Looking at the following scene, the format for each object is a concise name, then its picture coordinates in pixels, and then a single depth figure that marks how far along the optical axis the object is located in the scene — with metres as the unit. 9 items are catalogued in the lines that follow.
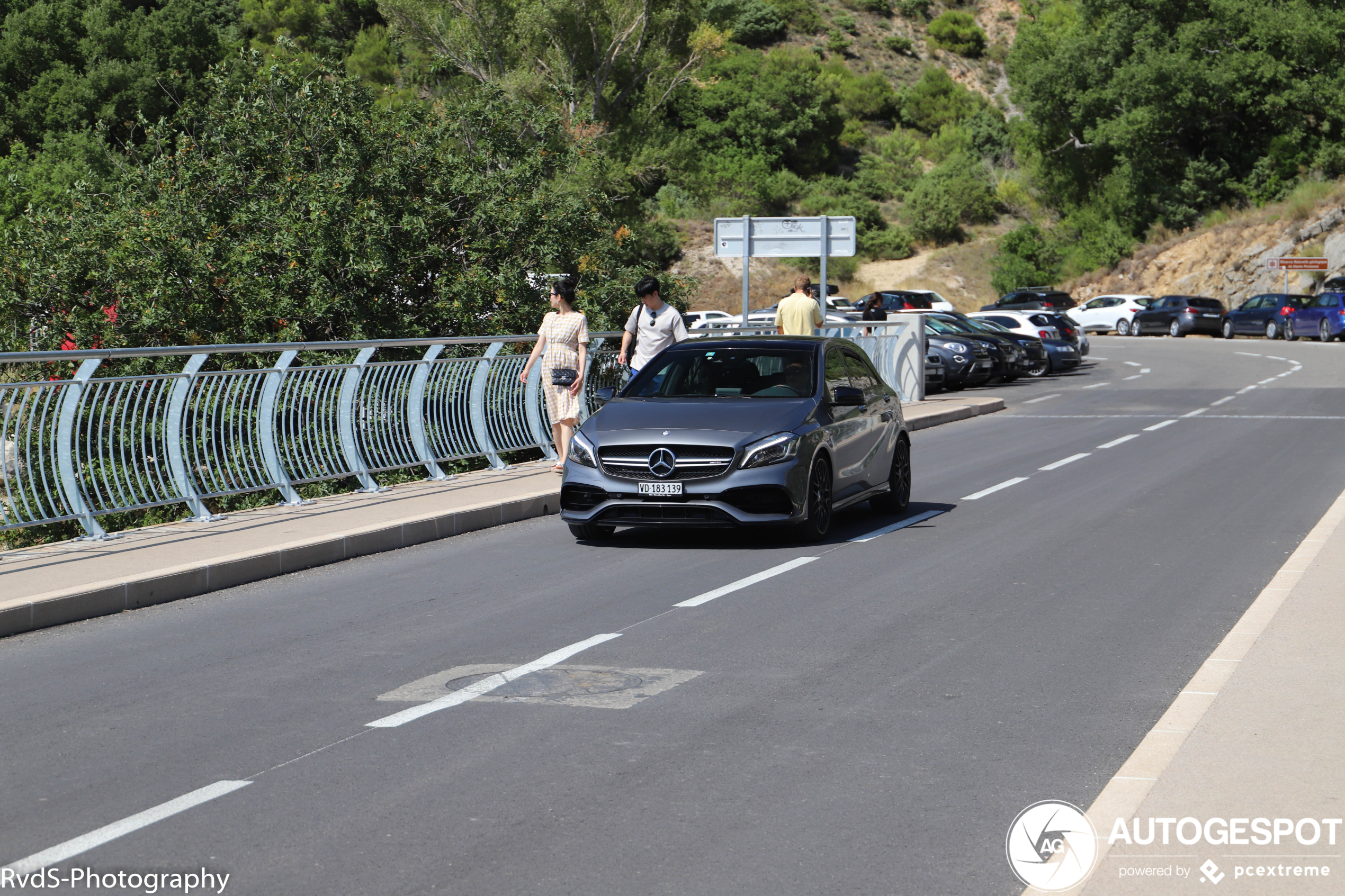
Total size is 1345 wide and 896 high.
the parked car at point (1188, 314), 54.72
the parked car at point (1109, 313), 58.56
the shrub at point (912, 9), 129.88
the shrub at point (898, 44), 123.16
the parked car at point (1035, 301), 59.19
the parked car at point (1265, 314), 50.81
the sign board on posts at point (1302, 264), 56.78
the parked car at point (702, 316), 44.91
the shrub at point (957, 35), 126.44
